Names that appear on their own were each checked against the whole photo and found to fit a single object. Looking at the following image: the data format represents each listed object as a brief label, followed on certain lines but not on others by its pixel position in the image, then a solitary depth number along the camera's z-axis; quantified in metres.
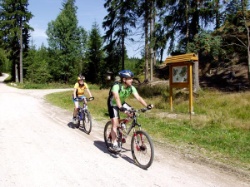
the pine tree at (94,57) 48.09
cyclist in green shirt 5.70
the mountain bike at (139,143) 5.32
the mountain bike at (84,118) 8.80
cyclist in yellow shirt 9.55
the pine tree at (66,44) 44.62
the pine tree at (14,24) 41.03
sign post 12.03
